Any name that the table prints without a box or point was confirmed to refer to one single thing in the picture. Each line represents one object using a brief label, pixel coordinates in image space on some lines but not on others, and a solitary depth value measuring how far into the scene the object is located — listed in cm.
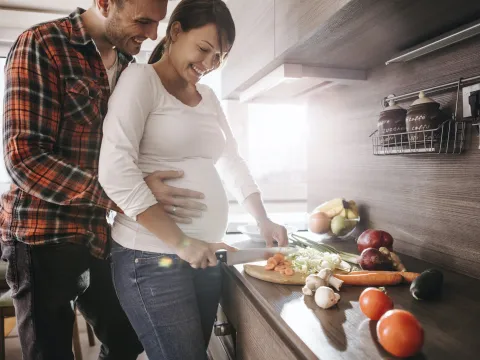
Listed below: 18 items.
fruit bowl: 144
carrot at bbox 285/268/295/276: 94
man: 84
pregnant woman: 80
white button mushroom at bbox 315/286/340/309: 77
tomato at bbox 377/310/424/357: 56
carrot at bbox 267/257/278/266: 99
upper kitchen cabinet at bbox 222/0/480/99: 85
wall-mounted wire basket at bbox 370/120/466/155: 101
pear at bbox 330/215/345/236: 143
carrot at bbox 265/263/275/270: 98
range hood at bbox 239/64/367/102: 125
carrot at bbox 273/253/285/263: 101
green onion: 112
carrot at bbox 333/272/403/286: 92
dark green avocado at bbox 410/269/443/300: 81
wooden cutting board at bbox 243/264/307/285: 92
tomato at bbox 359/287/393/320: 69
